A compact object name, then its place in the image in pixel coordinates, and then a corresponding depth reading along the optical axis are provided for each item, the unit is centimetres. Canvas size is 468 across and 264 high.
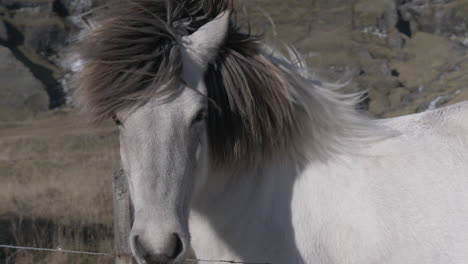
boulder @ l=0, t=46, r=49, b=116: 2997
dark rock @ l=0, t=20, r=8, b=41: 4409
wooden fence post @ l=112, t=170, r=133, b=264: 367
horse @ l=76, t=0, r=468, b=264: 223
